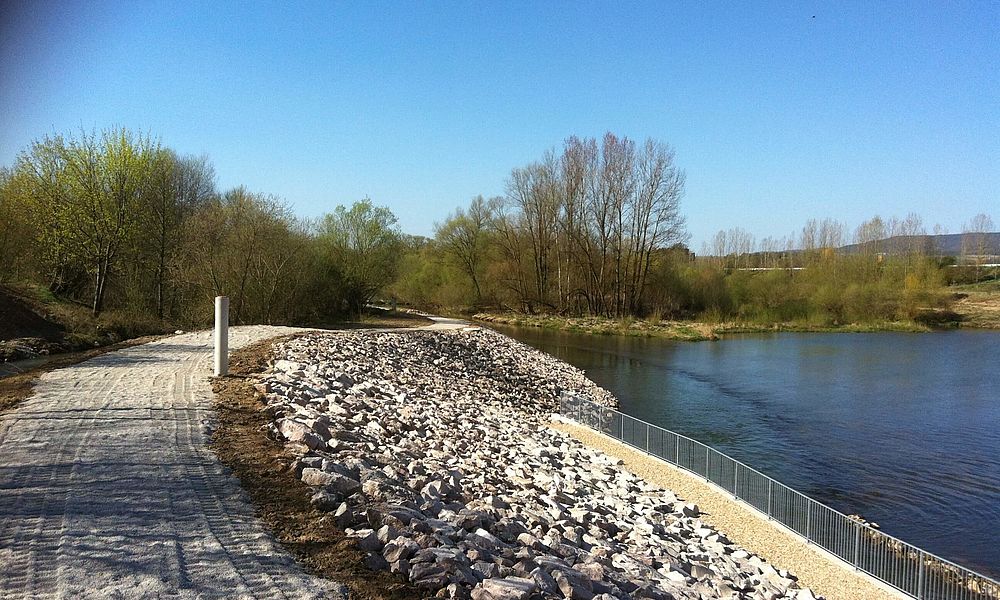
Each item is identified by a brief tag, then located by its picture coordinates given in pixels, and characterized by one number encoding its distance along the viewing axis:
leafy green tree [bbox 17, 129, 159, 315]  23.27
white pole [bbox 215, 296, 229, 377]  12.11
